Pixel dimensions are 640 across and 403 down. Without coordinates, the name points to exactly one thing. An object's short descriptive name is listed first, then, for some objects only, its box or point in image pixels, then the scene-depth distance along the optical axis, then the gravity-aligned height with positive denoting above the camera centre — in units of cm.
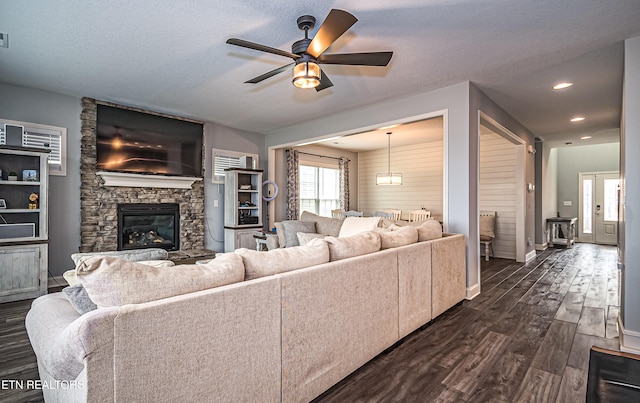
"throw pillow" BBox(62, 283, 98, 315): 134 -44
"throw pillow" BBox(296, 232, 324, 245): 354 -42
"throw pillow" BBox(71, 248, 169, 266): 221 -40
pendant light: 695 +51
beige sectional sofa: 112 -59
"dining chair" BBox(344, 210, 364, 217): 712 -28
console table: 798 -76
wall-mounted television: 490 +101
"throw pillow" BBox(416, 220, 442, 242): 312 -30
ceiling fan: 236 +121
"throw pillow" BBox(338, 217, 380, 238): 418 -32
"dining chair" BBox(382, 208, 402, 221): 747 -29
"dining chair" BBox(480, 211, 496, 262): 626 -57
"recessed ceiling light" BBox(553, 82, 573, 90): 397 +153
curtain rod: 782 +127
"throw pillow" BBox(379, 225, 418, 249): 266 -32
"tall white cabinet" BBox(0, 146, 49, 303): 371 -29
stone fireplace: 470 +7
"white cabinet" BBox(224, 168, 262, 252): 602 -15
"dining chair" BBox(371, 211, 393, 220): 696 -28
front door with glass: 861 -15
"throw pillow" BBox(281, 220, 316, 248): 492 -44
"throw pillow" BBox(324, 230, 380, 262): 220 -33
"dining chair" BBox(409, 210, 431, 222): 673 -28
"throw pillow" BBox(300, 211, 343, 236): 501 -37
